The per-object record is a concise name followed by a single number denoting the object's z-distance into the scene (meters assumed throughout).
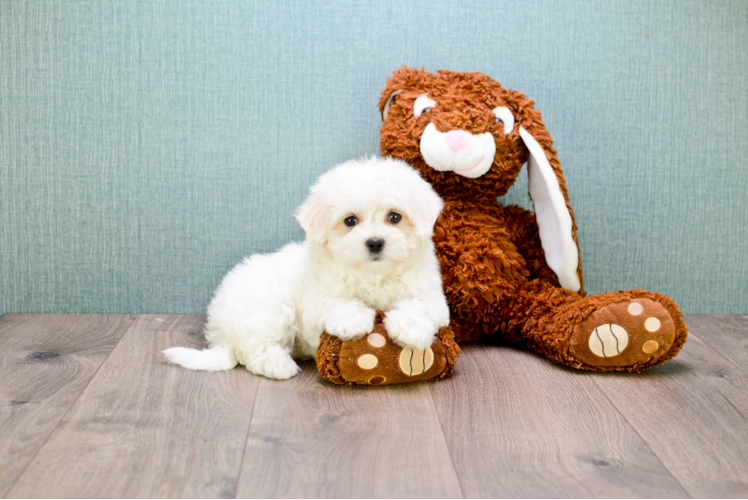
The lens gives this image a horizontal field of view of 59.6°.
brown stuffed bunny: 1.59
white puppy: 1.37
